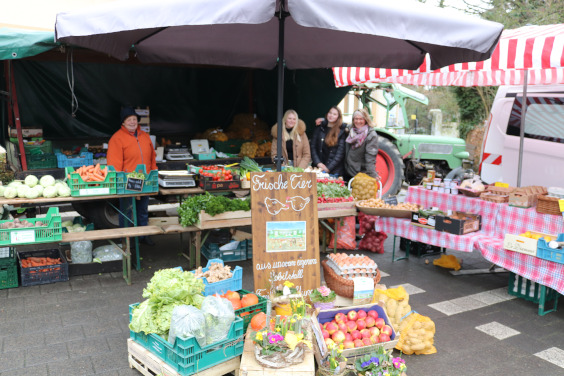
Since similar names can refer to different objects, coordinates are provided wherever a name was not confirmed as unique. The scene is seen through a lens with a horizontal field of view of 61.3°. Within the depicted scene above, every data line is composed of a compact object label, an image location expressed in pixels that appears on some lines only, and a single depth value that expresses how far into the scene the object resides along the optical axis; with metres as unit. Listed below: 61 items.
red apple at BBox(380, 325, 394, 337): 3.94
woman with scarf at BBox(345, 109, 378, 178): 7.75
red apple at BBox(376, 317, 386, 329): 3.99
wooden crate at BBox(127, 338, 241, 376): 3.45
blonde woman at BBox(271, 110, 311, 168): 8.10
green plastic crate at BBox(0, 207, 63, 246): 5.18
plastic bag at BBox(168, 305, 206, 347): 3.27
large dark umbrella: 3.07
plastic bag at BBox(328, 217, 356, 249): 7.27
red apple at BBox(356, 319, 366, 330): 3.95
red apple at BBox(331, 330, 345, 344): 3.72
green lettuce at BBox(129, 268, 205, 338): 3.53
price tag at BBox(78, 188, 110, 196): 5.83
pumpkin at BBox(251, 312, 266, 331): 3.72
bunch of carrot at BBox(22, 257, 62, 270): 5.68
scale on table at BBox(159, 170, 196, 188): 6.66
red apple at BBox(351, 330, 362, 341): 3.85
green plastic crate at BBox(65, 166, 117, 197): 5.78
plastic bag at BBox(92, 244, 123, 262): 6.17
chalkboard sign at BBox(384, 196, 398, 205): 6.84
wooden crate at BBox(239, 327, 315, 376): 3.19
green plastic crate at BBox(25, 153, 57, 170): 7.95
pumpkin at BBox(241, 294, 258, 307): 3.91
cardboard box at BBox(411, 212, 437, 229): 6.06
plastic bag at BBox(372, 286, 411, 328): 4.38
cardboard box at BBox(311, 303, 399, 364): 3.65
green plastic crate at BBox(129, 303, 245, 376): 3.31
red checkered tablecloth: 5.03
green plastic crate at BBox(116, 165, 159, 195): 6.06
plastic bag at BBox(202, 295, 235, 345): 3.42
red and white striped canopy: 5.27
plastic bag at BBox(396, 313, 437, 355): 4.17
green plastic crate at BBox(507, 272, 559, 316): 5.16
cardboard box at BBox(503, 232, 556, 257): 5.02
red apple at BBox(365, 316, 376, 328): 3.96
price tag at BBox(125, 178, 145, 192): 6.09
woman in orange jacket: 6.52
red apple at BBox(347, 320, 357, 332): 3.89
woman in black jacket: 8.06
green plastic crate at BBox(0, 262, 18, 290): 5.46
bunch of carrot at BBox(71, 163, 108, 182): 5.88
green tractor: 11.46
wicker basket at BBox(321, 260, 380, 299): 4.38
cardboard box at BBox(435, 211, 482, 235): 5.74
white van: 7.74
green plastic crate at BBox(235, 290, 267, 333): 3.87
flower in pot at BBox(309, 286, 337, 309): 4.12
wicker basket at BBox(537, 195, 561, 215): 5.32
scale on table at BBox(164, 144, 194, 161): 9.38
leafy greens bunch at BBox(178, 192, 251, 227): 5.88
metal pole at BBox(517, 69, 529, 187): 6.69
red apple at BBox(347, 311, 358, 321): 4.00
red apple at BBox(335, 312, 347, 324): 3.95
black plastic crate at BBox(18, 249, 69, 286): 5.60
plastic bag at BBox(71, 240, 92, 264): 5.97
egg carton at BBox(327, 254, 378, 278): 4.54
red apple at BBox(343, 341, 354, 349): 3.75
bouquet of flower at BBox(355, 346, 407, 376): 3.31
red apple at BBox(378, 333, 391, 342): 3.87
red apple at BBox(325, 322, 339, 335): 3.85
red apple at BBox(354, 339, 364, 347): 3.77
